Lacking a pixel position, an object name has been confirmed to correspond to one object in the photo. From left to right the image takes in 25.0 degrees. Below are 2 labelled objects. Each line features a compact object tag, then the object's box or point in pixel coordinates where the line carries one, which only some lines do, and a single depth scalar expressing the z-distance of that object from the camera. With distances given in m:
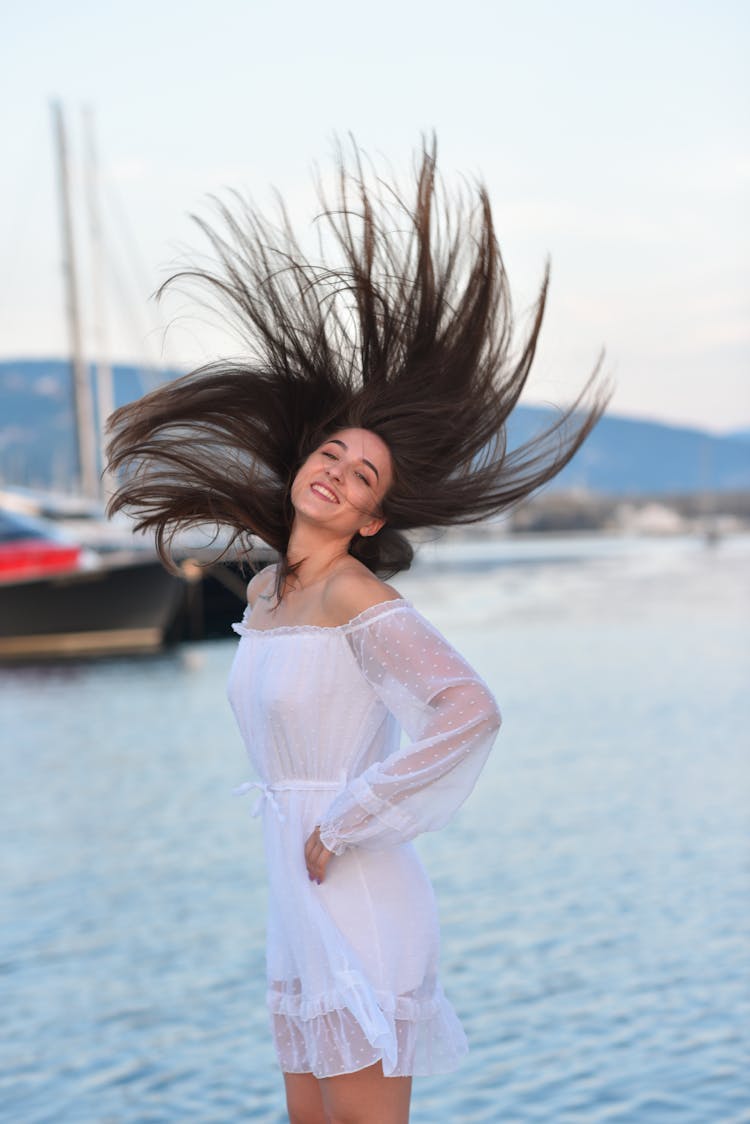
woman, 2.85
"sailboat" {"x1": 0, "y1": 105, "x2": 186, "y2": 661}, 26.77
